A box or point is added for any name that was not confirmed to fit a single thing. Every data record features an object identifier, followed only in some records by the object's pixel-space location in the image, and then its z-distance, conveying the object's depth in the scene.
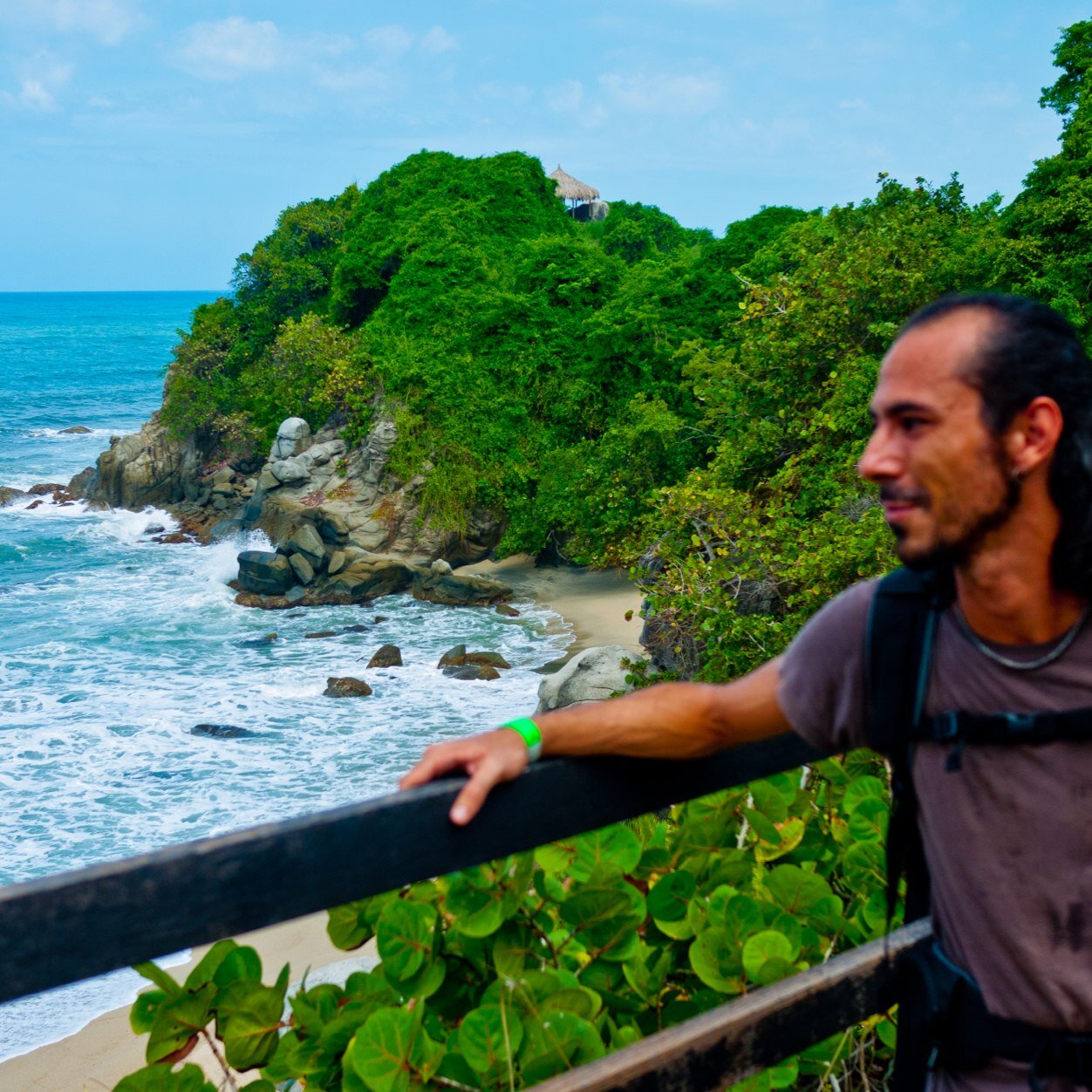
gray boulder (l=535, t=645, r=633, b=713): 17.19
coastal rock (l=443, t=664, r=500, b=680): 20.94
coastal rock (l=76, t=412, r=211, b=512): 36.84
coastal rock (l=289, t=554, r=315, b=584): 26.89
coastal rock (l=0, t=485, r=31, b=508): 41.00
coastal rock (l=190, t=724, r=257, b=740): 18.88
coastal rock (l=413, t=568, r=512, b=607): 25.56
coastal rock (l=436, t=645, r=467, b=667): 21.50
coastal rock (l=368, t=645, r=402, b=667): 21.70
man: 1.52
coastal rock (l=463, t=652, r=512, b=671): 21.42
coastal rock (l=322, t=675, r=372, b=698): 20.42
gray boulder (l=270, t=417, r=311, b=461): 31.72
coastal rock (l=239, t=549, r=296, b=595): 26.95
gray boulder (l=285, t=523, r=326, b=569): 27.03
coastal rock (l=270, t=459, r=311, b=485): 30.39
